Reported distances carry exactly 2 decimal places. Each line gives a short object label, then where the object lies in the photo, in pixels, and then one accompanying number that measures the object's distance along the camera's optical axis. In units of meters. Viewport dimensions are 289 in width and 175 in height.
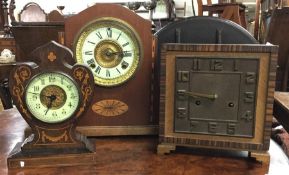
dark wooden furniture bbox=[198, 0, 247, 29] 2.14
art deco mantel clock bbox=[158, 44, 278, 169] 0.66
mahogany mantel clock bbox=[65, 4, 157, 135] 0.78
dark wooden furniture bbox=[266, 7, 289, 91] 2.20
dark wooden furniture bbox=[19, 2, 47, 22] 3.55
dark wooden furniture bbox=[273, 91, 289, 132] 0.78
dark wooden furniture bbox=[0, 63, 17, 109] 1.69
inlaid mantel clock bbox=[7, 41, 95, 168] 0.65
